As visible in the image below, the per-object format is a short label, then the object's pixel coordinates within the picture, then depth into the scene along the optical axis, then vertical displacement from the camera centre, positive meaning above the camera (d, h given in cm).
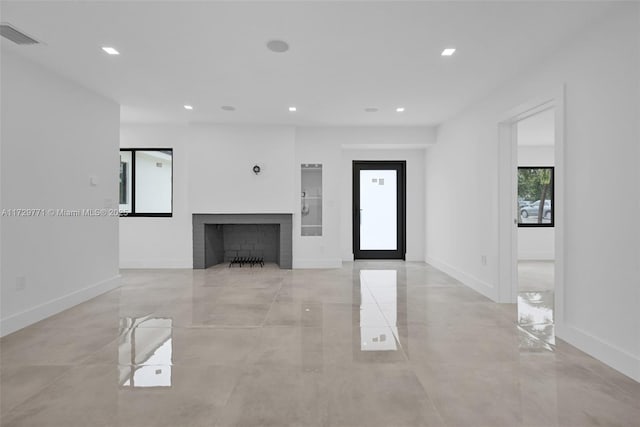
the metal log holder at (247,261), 652 -93
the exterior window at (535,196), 768 +40
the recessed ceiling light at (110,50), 312 +151
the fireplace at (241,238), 614 -49
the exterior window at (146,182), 630 +58
